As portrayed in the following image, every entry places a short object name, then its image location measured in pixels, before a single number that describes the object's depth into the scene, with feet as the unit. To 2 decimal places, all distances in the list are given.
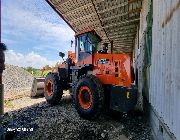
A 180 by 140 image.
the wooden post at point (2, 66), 4.91
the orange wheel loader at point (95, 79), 9.08
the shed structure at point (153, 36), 4.68
